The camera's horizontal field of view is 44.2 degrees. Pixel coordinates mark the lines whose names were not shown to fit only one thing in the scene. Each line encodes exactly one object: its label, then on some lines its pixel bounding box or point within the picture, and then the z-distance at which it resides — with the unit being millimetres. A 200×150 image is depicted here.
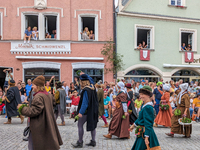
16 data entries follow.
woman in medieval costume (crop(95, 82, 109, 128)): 9984
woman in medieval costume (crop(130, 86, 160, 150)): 4441
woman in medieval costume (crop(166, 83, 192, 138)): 8203
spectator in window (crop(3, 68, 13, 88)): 15093
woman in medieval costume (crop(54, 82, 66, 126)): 10305
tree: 17359
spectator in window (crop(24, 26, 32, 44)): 16859
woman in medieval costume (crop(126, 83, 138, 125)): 8234
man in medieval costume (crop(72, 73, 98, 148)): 6499
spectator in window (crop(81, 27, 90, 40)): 17547
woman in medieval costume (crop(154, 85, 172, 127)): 10180
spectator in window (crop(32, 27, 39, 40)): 17078
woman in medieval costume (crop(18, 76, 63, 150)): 4508
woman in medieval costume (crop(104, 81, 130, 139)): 7774
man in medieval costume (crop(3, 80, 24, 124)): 10539
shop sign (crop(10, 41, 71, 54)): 16922
